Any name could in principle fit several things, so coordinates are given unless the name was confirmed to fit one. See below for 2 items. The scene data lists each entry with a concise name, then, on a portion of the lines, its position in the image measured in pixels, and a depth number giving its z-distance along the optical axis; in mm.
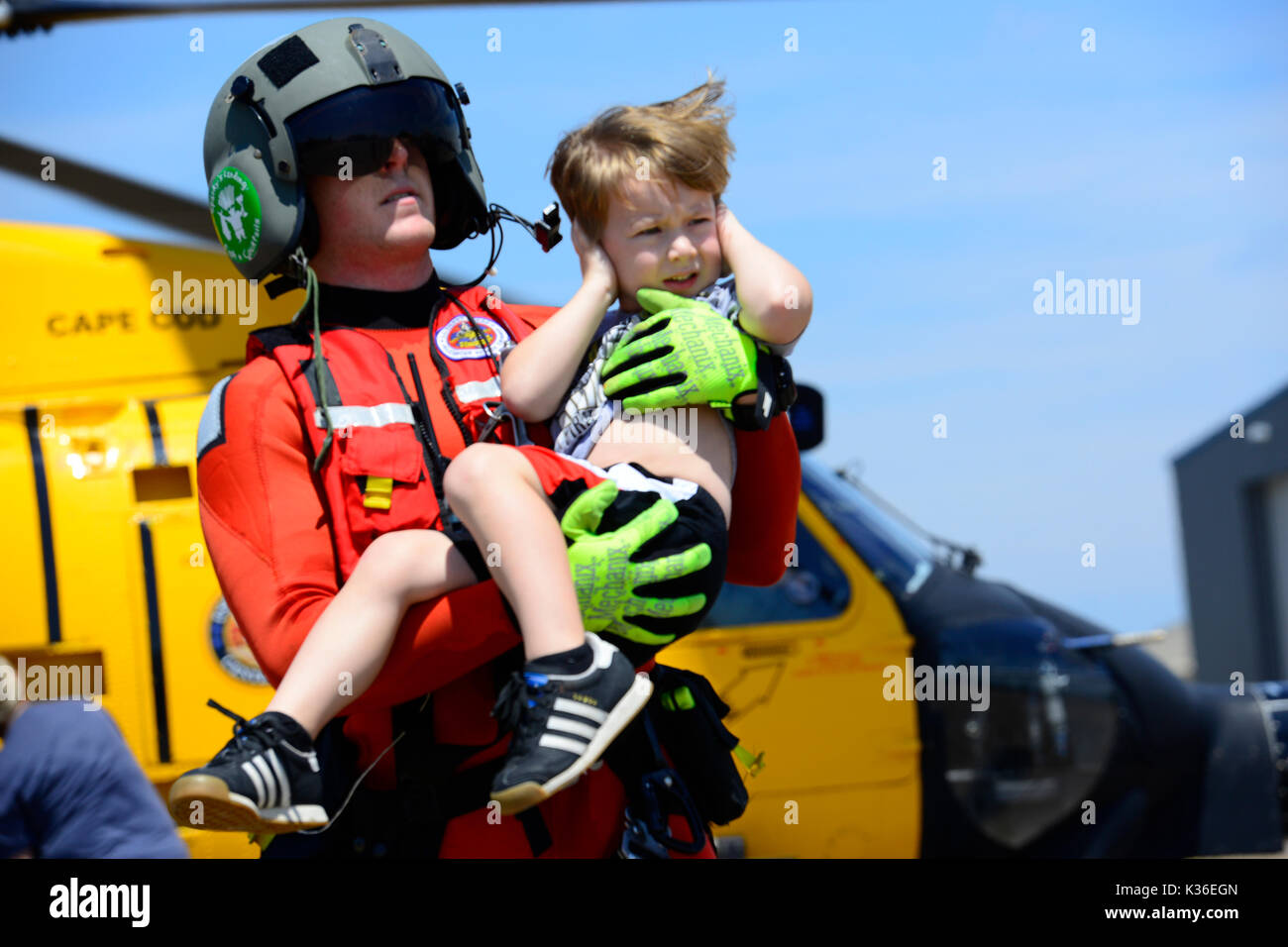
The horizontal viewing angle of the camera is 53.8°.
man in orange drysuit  1812
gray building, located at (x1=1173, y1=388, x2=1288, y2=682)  22219
